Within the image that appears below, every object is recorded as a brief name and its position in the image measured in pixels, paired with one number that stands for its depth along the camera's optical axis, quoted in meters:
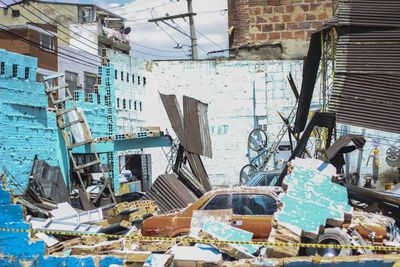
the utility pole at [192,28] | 35.62
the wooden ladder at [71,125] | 19.41
